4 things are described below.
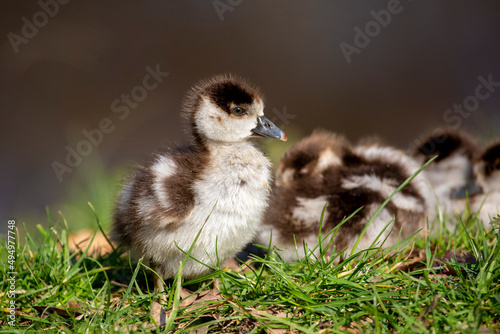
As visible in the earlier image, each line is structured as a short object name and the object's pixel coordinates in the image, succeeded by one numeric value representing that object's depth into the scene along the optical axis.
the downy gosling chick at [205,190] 4.44
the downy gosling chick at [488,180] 7.43
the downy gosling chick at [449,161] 7.99
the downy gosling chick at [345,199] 5.74
